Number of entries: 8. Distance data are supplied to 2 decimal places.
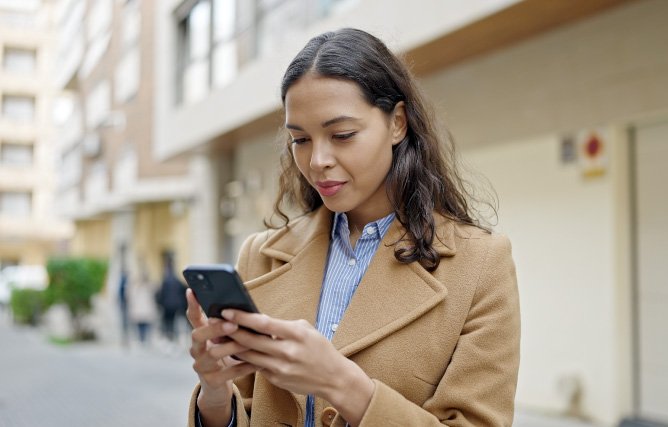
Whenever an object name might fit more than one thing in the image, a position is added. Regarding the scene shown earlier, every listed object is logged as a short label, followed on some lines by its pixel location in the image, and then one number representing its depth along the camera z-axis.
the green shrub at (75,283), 16.05
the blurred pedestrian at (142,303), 13.78
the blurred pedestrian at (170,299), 13.63
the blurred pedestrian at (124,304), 15.53
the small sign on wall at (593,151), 6.67
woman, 1.59
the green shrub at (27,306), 22.36
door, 6.24
